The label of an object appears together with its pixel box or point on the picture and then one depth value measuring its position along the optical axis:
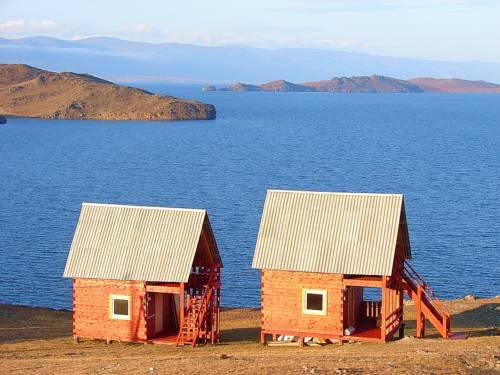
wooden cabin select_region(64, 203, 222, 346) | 40.28
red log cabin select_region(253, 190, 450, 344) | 38.75
